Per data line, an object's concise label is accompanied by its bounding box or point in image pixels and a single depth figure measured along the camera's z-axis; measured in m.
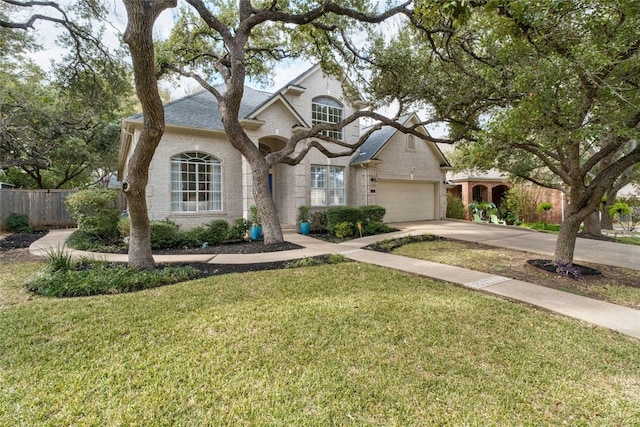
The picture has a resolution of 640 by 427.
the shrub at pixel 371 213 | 12.66
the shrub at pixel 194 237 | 9.61
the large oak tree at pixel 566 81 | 4.60
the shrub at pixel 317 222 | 13.40
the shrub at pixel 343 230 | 11.42
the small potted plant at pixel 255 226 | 11.02
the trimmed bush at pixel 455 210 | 19.41
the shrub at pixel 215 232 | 10.08
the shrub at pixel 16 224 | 13.48
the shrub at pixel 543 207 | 17.48
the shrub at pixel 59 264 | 5.83
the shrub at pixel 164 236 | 9.09
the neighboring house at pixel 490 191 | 19.73
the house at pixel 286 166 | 11.66
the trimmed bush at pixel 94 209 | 9.04
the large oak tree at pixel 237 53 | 5.15
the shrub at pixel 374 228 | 12.21
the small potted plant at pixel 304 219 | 12.74
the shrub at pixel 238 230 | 10.66
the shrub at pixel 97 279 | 4.98
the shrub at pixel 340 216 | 12.07
